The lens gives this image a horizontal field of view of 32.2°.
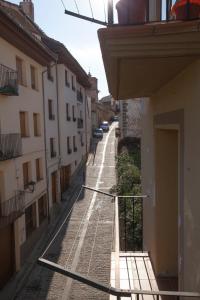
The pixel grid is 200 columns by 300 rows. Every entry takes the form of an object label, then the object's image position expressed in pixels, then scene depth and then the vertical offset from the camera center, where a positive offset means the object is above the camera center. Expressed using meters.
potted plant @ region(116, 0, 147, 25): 2.65 +0.88
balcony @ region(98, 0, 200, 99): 2.34 +0.56
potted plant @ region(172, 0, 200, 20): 2.56 +0.87
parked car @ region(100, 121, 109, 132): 55.11 -0.19
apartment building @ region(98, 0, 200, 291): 2.38 +0.28
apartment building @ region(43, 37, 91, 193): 21.77 +1.24
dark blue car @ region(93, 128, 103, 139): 48.00 -0.99
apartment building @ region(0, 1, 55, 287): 12.21 -0.69
